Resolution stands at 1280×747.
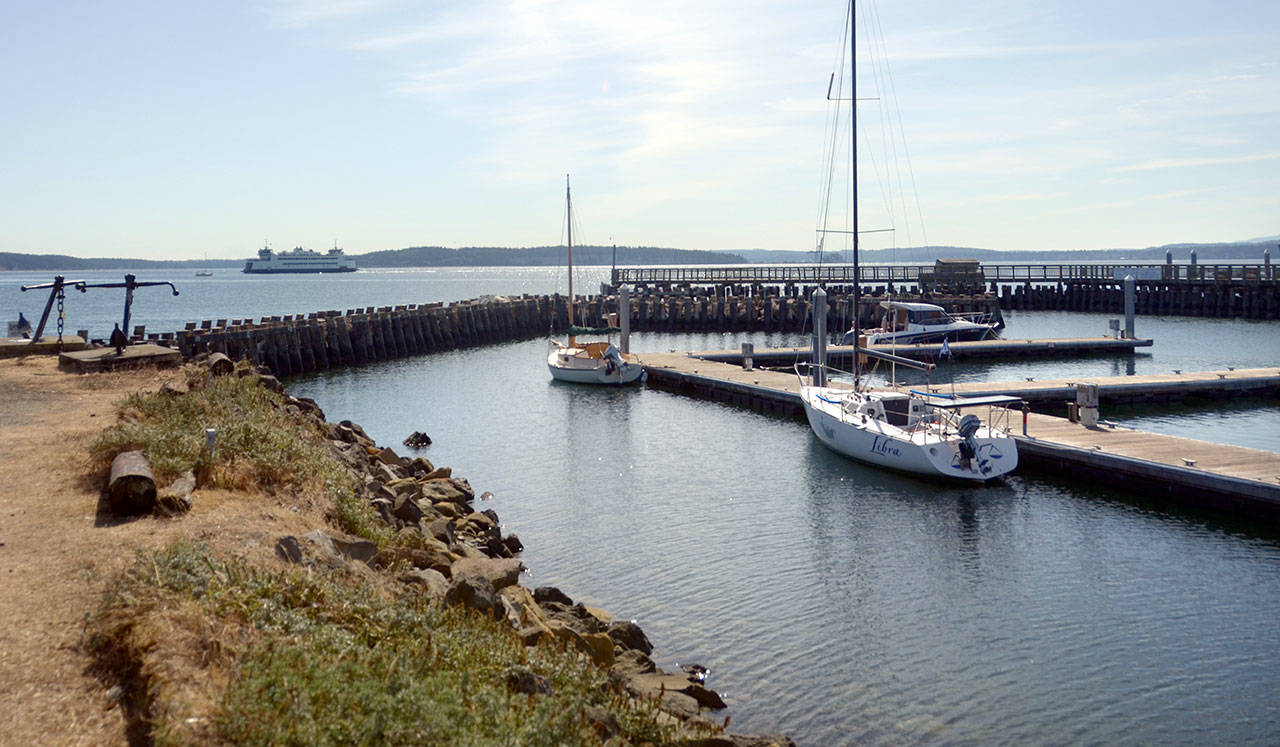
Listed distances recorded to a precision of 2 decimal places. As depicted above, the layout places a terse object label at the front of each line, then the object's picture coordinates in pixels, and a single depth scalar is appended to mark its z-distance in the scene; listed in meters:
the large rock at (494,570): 11.78
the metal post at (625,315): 46.03
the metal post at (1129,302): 51.03
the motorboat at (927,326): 52.47
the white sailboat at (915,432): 21.75
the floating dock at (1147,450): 19.11
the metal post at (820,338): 30.86
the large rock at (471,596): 10.52
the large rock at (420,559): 11.47
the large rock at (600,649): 11.70
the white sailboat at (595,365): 39.59
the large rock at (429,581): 10.65
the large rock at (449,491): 18.72
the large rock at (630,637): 12.61
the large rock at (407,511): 14.93
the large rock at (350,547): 10.55
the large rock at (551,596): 13.66
